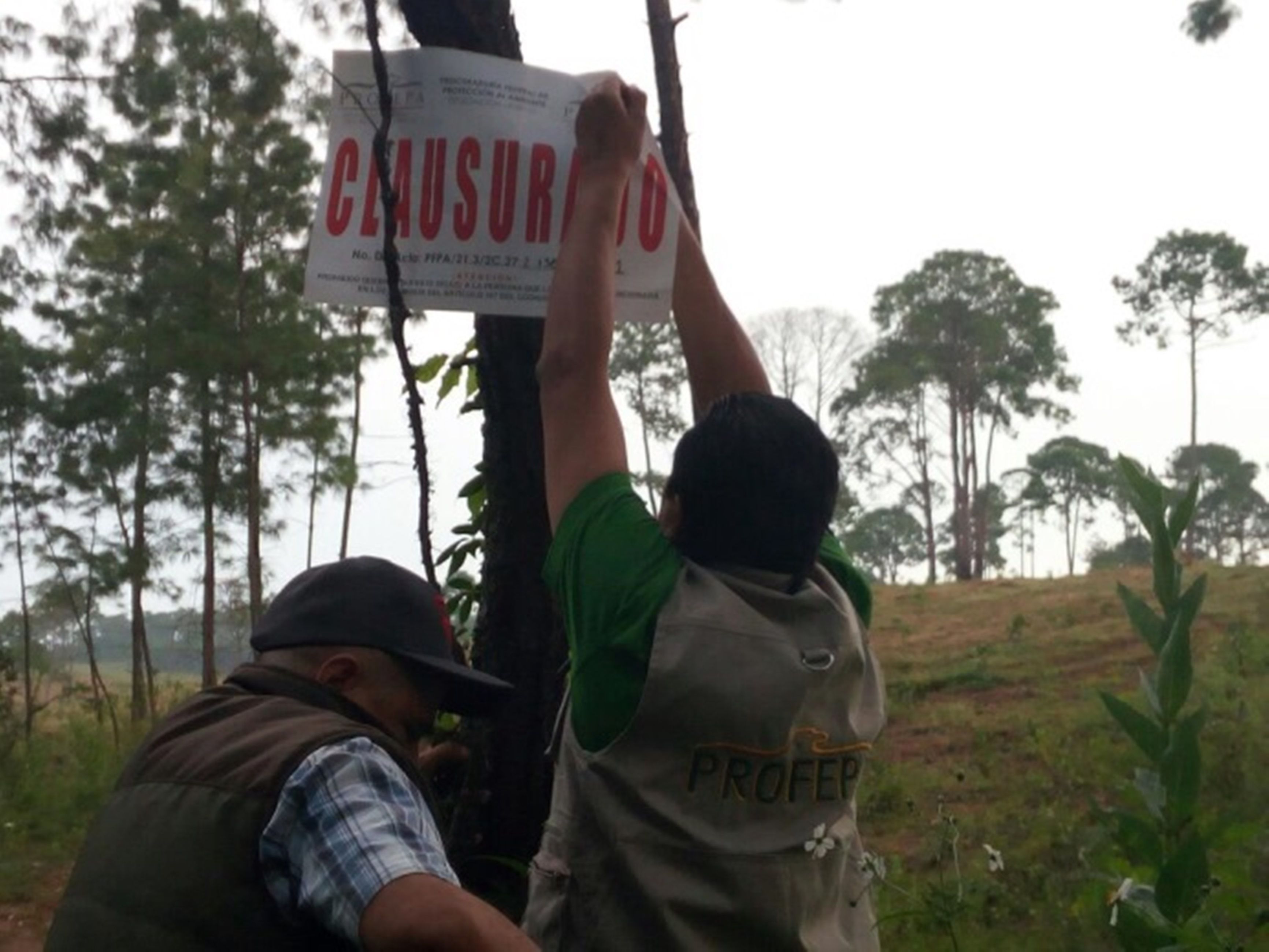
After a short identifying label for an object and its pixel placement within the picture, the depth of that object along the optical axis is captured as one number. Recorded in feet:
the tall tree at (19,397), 54.34
